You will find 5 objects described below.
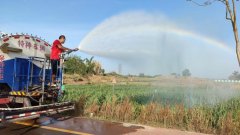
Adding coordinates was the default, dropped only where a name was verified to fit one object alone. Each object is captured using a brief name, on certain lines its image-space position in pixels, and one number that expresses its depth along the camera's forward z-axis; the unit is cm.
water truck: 539
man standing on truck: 577
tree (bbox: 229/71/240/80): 2993
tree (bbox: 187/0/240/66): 685
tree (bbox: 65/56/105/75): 2370
